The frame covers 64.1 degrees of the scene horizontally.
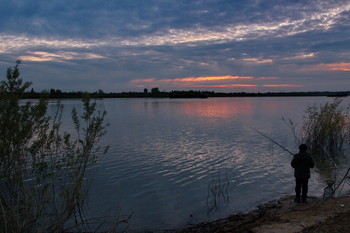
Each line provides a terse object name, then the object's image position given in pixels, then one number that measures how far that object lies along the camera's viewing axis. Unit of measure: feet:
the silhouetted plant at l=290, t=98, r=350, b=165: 63.26
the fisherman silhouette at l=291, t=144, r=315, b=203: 31.60
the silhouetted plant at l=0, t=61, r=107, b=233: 20.33
